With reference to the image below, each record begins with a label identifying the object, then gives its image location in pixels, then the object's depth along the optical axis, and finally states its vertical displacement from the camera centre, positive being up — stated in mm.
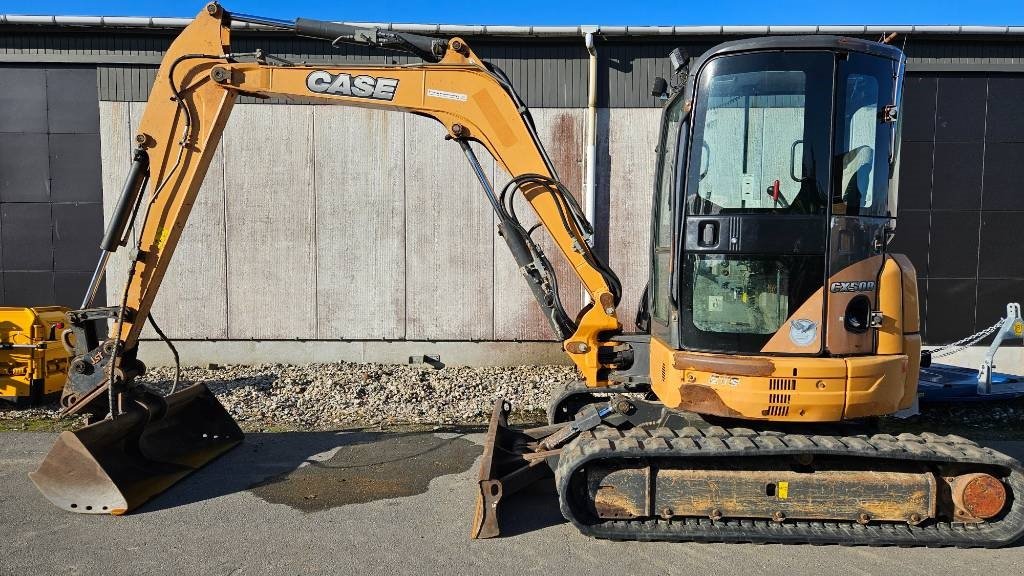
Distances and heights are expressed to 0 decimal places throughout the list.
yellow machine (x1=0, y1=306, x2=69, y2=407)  7680 -1352
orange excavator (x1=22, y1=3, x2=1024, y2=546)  4129 -668
